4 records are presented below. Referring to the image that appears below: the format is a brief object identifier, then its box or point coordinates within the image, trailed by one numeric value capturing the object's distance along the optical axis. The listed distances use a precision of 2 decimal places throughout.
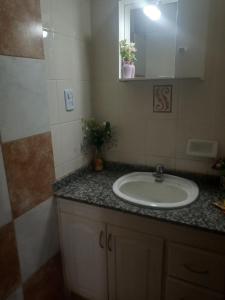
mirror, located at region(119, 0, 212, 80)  1.19
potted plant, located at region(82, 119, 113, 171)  1.58
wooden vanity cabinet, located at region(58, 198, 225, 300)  1.05
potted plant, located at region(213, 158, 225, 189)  1.30
